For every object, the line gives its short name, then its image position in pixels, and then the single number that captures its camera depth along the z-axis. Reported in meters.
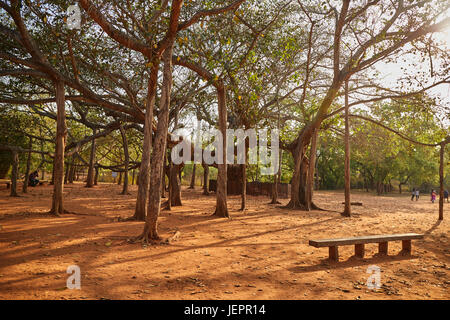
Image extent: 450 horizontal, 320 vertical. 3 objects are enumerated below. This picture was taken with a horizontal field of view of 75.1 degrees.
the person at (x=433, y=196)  24.90
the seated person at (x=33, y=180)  20.37
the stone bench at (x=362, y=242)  5.01
